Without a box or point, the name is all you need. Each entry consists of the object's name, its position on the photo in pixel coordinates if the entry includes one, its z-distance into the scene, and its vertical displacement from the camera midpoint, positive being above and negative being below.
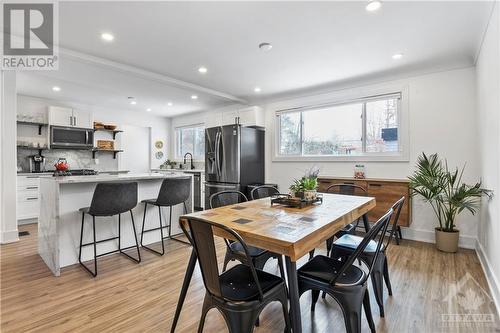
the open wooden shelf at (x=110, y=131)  6.03 +0.94
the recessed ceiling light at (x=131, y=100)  5.43 +1.52
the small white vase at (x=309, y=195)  2.24 -0.26
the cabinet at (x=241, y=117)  5.26 +1.10
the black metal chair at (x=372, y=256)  1.89 -0.72
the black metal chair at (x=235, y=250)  1.90 -0.65
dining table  1.29 -0.36
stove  5.05 -0.08
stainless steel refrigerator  4.93 +0.19
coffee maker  5.20 +0.14
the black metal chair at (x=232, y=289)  1.27 -0.69
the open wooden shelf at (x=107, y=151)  6.01 +0.44
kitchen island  2.66 -0.63
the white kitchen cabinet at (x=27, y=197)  4.63 -0.53
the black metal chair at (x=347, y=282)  1.41 -0.70
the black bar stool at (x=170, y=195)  3.19 -0.36
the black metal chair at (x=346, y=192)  2.63 -0.40
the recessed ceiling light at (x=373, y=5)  2.15 +1.41
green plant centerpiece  2.25 -0.21
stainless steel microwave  5.28 +0.69
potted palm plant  3.10 -0.38
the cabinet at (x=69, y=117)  5.30 +1.13
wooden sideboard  3.51 -0.41
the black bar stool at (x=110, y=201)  2.56 -0.35
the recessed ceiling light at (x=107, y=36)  2.72 +1.46
